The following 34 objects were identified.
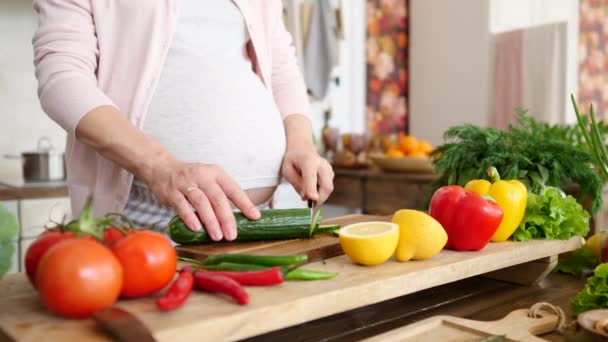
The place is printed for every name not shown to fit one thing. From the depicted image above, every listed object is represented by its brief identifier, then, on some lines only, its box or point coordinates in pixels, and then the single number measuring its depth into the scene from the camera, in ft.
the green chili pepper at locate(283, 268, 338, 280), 2.88
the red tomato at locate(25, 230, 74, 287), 2.60
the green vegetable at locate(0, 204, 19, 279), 2.64
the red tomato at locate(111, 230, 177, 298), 2.50
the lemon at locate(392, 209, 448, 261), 3.30
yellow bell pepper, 3.93
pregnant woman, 3.90
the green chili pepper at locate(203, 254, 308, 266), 2.91
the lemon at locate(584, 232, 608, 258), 4.31
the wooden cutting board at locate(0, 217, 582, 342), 2.30
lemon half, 3.12
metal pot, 9.32
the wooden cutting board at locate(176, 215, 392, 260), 3.50
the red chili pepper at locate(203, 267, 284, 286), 2.76
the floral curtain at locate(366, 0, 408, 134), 15.60
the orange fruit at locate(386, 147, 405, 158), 11.00
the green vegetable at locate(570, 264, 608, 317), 3.18
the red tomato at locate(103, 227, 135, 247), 2.61
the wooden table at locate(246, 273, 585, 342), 3.17
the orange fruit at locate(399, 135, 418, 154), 11.14
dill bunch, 4.66
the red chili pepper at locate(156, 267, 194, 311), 2.43
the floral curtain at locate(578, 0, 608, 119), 15.90
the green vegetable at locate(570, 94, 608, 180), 3.78
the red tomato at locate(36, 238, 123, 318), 2.27
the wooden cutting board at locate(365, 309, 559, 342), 2.80
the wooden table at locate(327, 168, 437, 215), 10.33
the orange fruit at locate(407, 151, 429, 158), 10.97
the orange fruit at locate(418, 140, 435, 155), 11.14
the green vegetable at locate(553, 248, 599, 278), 4.37
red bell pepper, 3.58
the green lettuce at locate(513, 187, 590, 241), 4.06
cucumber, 3.61
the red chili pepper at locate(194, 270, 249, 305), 2.53
